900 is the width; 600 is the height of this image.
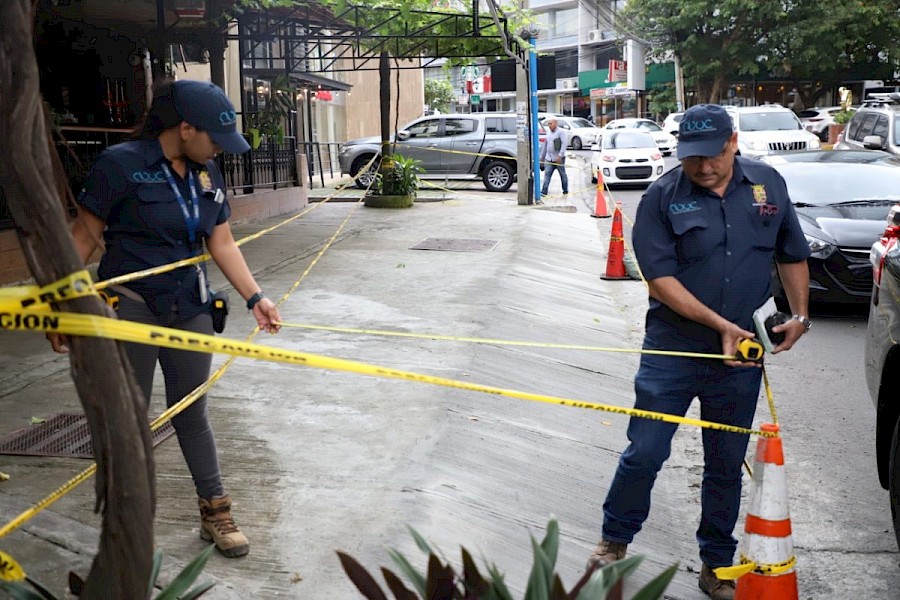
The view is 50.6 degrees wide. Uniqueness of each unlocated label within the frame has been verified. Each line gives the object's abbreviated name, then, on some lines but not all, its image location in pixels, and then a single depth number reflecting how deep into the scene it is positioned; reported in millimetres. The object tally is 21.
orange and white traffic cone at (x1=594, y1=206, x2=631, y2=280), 11002
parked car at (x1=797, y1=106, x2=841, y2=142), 37344
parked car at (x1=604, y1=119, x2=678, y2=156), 33906
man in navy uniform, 3619
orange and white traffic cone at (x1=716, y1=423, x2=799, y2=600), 3316
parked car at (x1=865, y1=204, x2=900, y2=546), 4148
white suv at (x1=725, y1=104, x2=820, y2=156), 22547
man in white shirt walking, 21000
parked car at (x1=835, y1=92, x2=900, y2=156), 15555
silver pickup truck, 23031
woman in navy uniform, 3449
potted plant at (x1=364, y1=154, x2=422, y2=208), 18438
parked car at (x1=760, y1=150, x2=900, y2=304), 8938
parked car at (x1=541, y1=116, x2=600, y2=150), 43062
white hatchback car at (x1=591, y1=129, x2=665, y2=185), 22234
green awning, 56734
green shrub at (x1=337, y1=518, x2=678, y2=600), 2455
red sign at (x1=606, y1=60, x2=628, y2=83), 59312
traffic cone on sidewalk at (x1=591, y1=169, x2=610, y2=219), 16734
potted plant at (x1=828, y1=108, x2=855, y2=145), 31764
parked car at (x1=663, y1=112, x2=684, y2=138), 36750
